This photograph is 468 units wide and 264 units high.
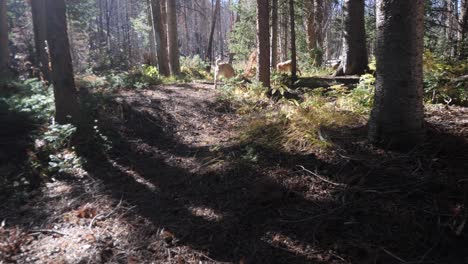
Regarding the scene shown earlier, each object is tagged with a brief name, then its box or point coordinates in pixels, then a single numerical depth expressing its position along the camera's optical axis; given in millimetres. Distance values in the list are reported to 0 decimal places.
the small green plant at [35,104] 7184
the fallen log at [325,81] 8116
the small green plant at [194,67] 17403
